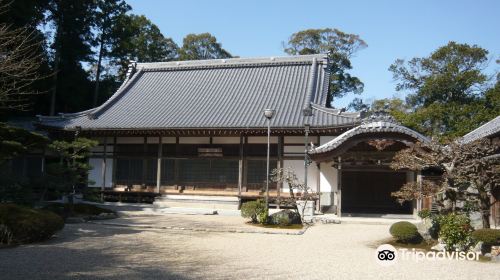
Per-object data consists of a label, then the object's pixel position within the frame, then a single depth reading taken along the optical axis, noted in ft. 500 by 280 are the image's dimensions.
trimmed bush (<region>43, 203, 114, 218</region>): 51.34
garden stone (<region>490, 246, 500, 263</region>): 31.06
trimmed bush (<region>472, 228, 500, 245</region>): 32.37
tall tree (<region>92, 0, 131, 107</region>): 111.45
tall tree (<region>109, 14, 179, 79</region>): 118.62
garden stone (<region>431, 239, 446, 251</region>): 34.41
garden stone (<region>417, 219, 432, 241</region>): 37.83
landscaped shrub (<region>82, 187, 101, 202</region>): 55.88
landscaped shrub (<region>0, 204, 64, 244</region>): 33.10
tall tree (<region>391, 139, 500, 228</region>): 36.65
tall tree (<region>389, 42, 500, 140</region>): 110.01
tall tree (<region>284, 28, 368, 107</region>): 146.92
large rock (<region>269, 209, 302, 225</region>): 48.70
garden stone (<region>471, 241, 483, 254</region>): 32.96
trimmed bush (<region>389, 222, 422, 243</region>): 36.76
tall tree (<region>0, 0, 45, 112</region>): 37.45
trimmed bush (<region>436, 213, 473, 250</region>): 33.01
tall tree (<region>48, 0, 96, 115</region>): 100.83
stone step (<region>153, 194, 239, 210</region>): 68.03
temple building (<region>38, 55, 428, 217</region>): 59.93
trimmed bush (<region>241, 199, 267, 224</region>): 50.70
